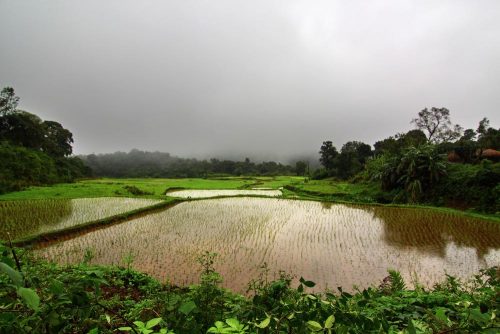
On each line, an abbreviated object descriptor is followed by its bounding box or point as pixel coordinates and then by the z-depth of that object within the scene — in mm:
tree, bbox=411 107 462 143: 34938
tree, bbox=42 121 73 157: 43591
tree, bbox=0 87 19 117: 33688
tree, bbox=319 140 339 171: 41375
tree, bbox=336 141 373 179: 34719
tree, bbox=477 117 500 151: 23344
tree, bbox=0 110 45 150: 32844
